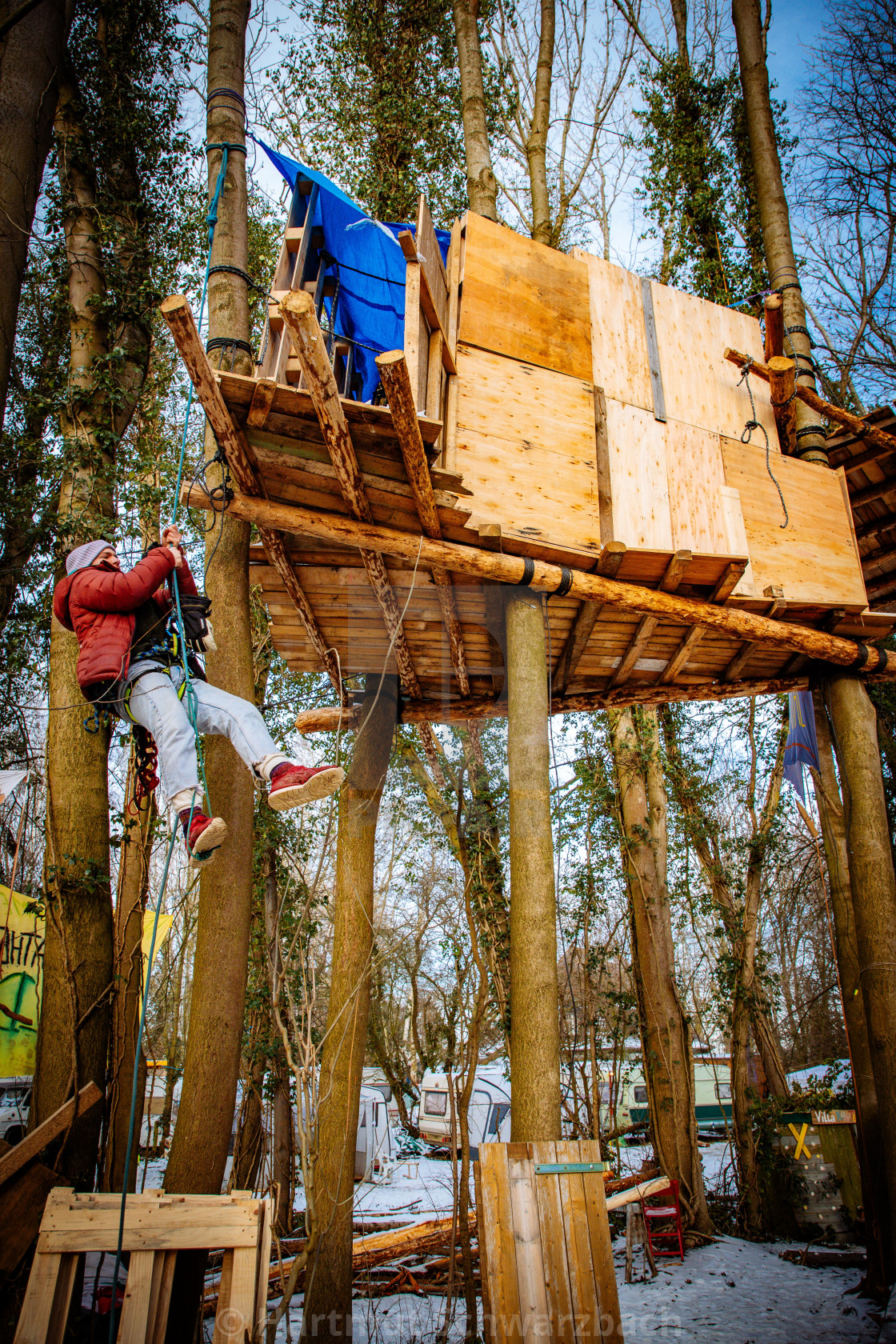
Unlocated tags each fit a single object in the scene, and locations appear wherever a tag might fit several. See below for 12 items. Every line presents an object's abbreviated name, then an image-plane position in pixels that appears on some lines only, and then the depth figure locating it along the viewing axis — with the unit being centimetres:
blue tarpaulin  565
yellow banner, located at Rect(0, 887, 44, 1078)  1126
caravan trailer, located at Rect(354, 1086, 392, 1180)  1388
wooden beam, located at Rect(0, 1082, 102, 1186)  363
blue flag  798
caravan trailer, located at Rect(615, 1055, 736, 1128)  1886
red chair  854
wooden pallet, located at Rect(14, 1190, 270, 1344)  315
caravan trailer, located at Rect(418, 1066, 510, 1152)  1494
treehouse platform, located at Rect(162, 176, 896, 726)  475
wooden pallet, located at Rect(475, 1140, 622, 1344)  369
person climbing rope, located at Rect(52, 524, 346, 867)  356
